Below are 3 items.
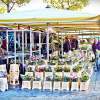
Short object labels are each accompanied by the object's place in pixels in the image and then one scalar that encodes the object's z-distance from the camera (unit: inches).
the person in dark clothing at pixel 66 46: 400.5
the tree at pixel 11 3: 693.8
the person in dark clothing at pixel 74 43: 446.2
